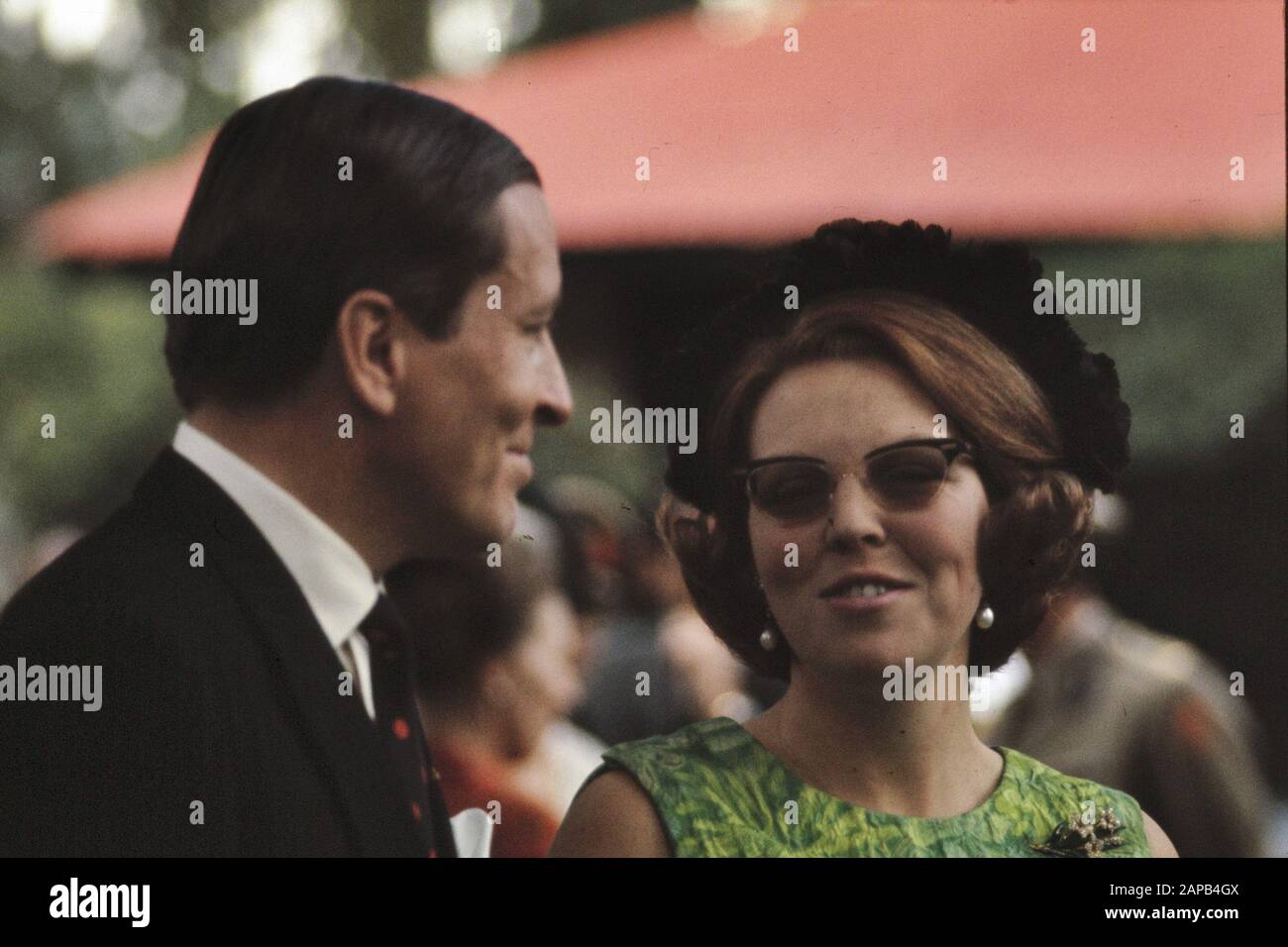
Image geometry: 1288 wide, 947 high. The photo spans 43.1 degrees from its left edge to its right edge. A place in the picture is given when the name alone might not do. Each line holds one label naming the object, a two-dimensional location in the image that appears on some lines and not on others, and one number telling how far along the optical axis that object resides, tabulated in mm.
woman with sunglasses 2307
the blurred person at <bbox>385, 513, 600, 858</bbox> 2539
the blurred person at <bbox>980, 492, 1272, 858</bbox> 2895
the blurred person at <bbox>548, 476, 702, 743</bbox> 2596
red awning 2738
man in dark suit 2043
